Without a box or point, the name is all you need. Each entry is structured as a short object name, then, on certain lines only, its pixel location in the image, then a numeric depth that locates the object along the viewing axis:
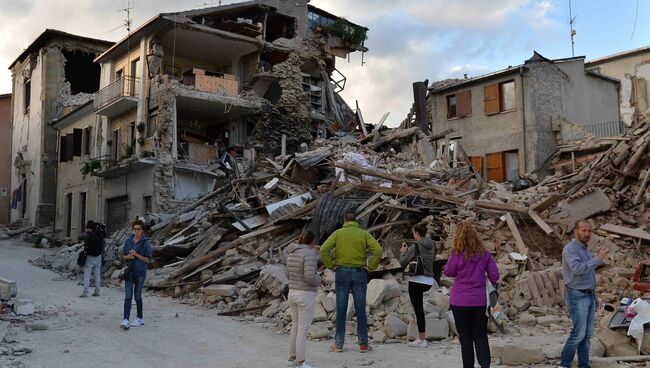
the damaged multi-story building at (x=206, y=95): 25.03
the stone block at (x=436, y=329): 8.57
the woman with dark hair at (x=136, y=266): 9.43
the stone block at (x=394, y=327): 8.76
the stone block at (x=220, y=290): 12.62
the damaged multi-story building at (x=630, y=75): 30.61
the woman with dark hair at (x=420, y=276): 7.93
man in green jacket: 7.70
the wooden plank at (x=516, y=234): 12.28
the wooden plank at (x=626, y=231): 12.62
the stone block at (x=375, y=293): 9.73
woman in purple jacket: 5.69
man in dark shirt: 13.19
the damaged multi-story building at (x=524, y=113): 26.94
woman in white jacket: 6.77
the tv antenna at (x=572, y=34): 34.66
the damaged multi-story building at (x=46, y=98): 34.47
